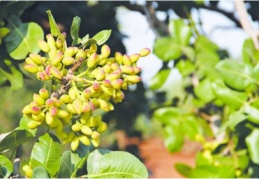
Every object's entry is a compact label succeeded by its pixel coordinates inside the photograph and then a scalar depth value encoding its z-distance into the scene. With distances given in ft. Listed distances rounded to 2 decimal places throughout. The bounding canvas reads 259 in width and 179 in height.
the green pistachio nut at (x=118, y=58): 2.65
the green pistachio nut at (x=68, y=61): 2.54
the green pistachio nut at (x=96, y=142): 2.63
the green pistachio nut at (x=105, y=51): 2.61
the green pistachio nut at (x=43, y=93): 2.55
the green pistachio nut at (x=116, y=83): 2.51
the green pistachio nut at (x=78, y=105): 2.48
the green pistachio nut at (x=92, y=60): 2.56
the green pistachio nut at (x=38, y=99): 2.55
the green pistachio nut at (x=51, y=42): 2.62
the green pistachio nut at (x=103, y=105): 2.55
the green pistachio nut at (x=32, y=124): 2.57
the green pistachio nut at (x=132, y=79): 2.61
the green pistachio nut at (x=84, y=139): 2.64
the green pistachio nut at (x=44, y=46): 2.65
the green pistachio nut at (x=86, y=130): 2.60
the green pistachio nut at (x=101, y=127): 2.65
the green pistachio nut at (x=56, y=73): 2.50
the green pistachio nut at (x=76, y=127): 2.61
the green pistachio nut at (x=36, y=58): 2.60
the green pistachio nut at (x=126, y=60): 2.63
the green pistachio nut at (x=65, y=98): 2.53
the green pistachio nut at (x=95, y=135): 2.61
